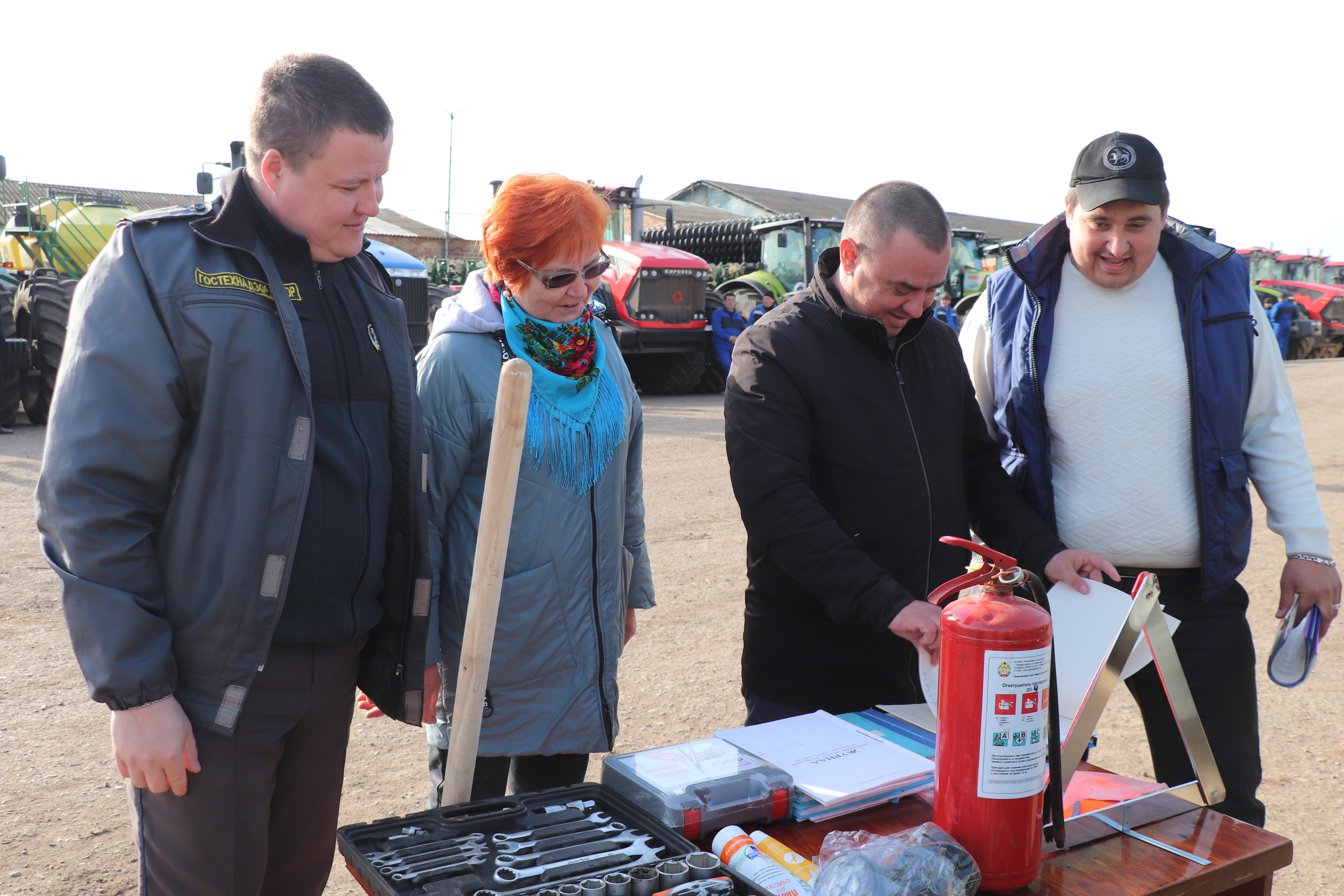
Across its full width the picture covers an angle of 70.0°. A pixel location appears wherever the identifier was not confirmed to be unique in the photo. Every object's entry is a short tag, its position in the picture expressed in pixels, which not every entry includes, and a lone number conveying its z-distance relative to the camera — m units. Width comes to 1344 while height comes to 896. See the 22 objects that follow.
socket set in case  1.12
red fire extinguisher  1.17
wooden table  1.30
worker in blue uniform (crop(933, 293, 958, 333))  16.61
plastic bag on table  1.11
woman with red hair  1.93
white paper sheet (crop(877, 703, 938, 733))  1.72
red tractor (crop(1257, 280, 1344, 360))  24.00
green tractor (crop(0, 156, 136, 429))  9.38
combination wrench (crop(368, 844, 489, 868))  1.17
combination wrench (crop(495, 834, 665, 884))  1.15
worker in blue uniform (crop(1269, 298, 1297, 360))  21.80
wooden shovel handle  1.34
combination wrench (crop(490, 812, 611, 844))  1.25
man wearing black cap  2.12
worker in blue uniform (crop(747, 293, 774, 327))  14.58
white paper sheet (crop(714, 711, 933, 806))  1.44
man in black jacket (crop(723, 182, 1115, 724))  1.98
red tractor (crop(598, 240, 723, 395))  13.15
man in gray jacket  1.37
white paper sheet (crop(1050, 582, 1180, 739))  1.47
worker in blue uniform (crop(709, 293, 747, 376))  13.83
